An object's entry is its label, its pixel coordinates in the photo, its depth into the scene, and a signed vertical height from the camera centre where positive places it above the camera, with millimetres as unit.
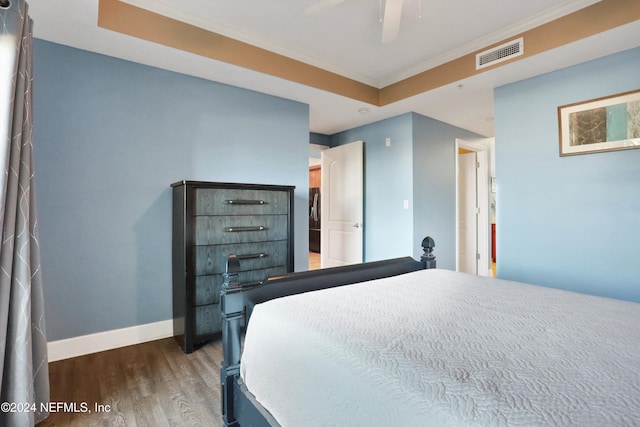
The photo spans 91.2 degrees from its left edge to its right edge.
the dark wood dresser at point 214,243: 2314 -200
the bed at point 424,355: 651 -374
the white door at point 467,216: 4754 -9
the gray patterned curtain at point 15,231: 1320 -50
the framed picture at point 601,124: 2312 +705
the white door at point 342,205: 4352 +174
